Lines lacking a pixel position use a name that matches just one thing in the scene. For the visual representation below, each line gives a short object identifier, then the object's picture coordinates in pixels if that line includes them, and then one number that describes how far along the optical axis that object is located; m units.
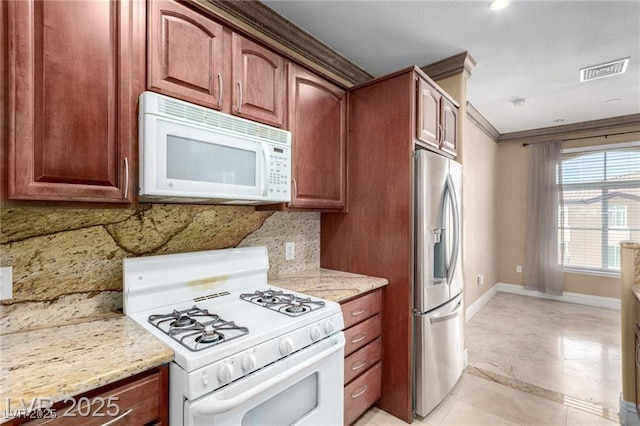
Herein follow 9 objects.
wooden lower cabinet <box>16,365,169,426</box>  0.87
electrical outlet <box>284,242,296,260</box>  2.29
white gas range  1.06
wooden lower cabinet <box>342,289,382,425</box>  1.84
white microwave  1.23
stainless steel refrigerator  2.01
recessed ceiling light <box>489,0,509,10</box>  1.90
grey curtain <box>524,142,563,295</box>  4.77
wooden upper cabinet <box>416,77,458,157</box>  2.07
